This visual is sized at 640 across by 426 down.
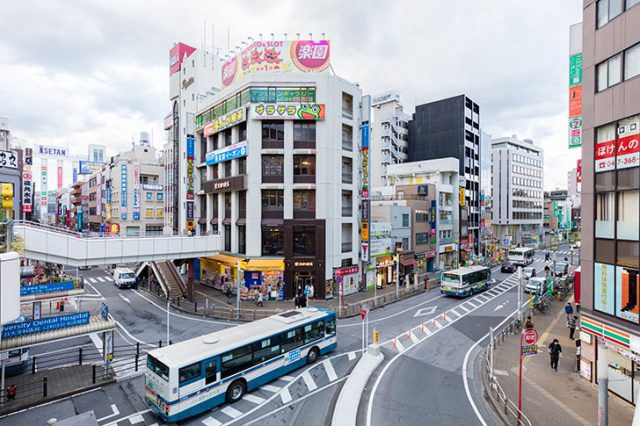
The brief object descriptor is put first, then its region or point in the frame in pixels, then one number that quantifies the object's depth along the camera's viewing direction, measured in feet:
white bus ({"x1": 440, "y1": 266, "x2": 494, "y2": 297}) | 118.73
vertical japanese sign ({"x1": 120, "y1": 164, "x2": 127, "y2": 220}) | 214.28
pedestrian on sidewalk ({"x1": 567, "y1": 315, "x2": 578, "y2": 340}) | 80.13
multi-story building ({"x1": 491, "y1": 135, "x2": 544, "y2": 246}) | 291.38
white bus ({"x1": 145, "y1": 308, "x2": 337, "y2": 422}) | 44.93
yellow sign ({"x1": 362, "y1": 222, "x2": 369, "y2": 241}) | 127.68
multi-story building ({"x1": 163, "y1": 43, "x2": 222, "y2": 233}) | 152.76
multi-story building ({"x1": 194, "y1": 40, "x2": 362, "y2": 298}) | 116.88
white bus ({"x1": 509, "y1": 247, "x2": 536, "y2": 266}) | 194.29
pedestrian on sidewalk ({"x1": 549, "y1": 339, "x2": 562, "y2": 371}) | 61.67
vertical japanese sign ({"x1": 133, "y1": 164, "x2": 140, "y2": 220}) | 217.15
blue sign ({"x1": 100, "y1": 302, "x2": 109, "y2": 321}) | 59.47
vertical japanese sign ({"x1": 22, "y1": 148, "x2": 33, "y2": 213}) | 116.78
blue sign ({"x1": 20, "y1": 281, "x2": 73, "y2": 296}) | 64.84
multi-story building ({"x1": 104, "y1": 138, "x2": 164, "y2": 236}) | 217.15
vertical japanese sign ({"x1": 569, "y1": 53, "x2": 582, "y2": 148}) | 61.98
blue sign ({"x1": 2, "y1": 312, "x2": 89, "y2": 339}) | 50.85
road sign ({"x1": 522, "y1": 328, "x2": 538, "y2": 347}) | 47.15
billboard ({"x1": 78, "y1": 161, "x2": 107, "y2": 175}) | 393.86
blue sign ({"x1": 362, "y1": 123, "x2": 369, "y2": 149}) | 127.44
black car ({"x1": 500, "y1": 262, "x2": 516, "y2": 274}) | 176.47
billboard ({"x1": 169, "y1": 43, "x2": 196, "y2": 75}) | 187.42
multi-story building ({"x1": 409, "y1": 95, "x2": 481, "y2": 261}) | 204.03
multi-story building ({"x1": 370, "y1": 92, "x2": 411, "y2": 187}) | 258.78
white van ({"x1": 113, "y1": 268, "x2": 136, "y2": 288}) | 137.59
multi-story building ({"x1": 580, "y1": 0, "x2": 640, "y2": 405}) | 47.14
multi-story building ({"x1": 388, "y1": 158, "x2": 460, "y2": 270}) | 170.38
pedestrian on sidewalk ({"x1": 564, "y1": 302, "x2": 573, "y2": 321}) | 85.08
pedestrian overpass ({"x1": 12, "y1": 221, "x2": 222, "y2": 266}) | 73.67
